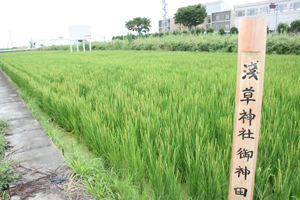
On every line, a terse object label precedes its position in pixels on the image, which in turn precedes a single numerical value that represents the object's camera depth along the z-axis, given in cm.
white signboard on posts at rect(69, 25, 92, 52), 2170
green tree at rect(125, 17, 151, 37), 4744
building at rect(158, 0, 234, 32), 4094
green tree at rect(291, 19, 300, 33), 2277
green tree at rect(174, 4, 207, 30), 3644
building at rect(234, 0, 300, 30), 3139
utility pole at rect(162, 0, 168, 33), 3324
